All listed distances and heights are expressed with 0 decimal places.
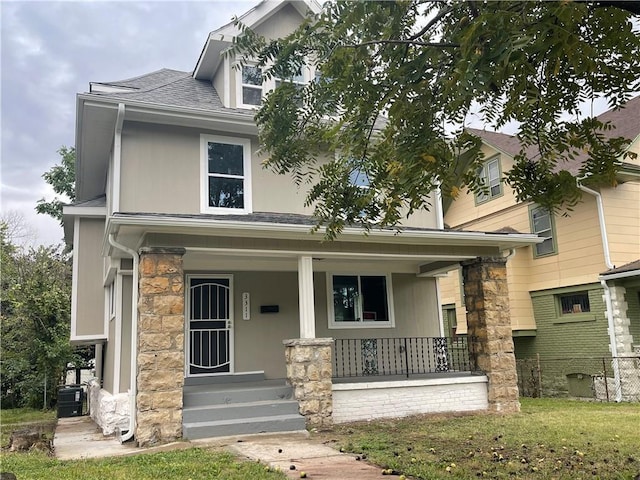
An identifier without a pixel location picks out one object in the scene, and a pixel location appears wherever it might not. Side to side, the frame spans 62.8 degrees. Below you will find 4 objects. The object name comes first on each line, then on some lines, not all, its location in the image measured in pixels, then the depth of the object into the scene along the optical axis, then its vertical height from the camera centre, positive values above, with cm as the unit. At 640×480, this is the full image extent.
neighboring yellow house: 1257 +147
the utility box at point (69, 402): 1241 -136
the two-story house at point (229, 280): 728 +104
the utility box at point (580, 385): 1291 -153
